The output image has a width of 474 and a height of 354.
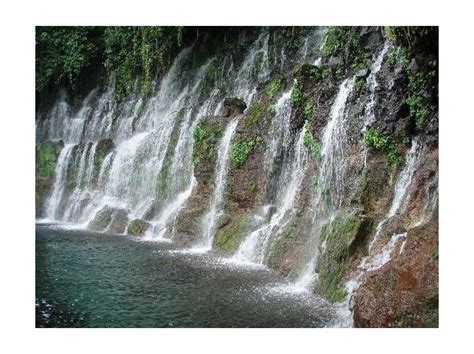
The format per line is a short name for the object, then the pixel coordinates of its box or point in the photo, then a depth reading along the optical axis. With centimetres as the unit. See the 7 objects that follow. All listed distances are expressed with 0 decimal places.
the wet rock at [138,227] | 1251
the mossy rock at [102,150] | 1729
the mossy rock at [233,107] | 1230
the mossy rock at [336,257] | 679
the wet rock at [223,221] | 1047
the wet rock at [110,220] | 1342
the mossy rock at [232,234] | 980
